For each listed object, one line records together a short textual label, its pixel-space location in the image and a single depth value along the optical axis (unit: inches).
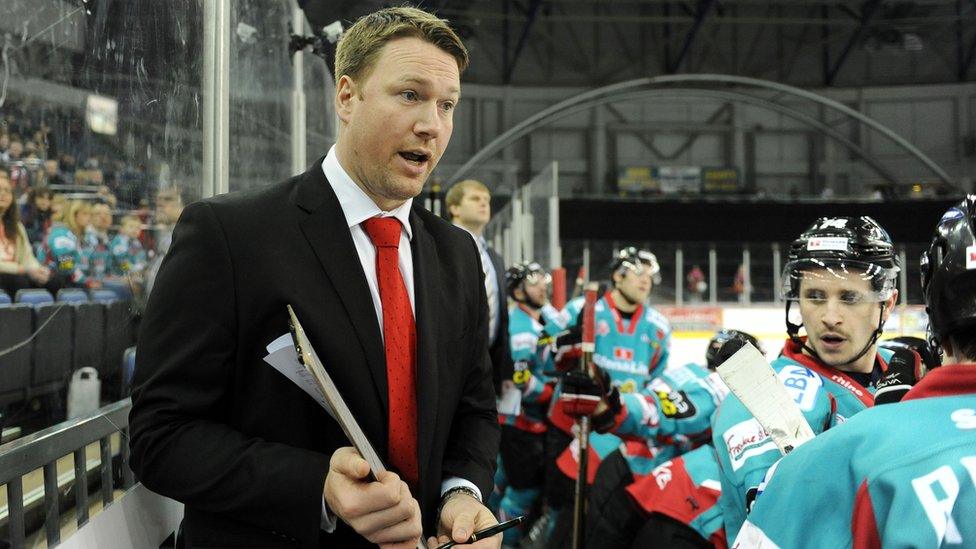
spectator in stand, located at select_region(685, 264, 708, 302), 482.9
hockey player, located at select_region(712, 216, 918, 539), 62.4
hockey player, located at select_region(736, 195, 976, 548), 29.6
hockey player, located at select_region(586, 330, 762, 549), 75.1
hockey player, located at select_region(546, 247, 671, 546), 170.7
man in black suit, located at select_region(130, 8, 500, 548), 38.4
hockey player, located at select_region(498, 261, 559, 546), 175.8
